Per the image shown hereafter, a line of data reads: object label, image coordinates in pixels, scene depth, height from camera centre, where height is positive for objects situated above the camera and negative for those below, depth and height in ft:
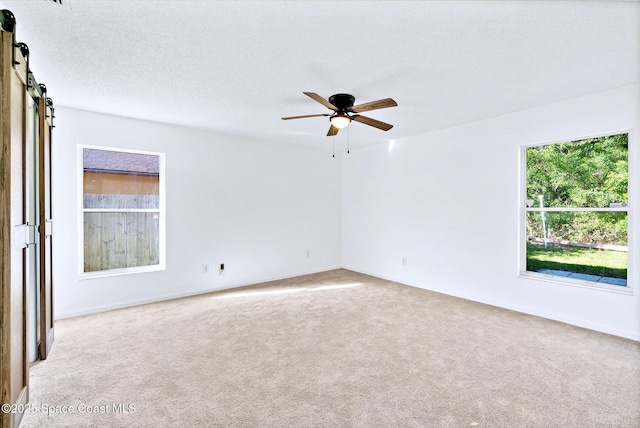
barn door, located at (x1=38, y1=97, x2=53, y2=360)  8.34 -0.39
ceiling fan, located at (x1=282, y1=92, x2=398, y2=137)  9.09 +3.17
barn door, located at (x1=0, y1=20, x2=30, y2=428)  5.24 -0.31
